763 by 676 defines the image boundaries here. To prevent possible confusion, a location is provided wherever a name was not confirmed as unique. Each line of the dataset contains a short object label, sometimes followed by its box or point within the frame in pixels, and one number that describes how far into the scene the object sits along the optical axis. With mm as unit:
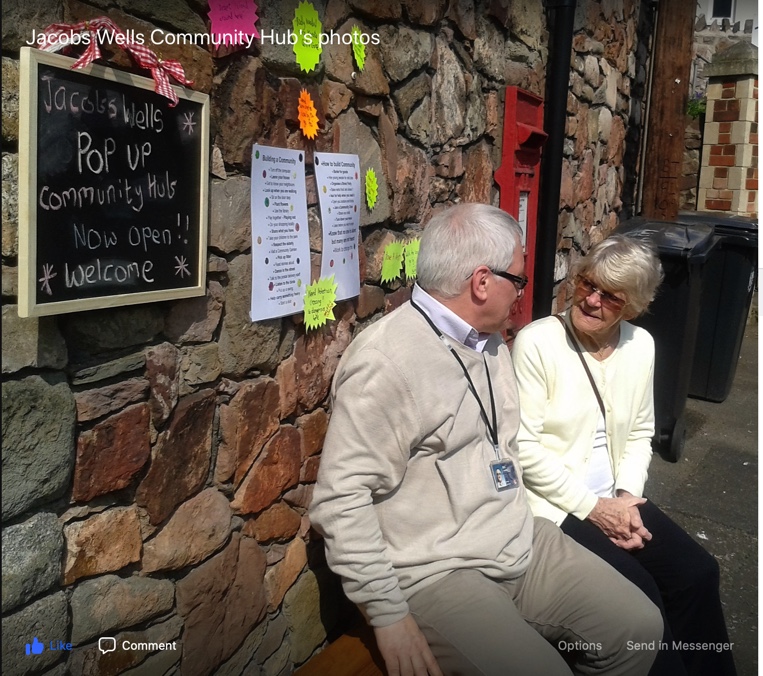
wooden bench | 1792
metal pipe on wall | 3570
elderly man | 1688
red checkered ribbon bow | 1225
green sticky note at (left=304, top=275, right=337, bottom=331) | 1992
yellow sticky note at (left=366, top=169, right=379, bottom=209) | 2216
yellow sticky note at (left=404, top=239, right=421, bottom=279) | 2528
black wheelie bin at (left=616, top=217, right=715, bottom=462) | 3971
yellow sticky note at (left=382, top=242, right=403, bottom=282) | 2391
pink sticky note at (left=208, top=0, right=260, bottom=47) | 1584
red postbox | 3223
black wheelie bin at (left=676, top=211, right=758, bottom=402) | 4676
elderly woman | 2193
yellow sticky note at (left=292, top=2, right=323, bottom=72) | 1849
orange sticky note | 1890
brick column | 8844
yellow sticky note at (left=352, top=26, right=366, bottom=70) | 2094
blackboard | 1200
